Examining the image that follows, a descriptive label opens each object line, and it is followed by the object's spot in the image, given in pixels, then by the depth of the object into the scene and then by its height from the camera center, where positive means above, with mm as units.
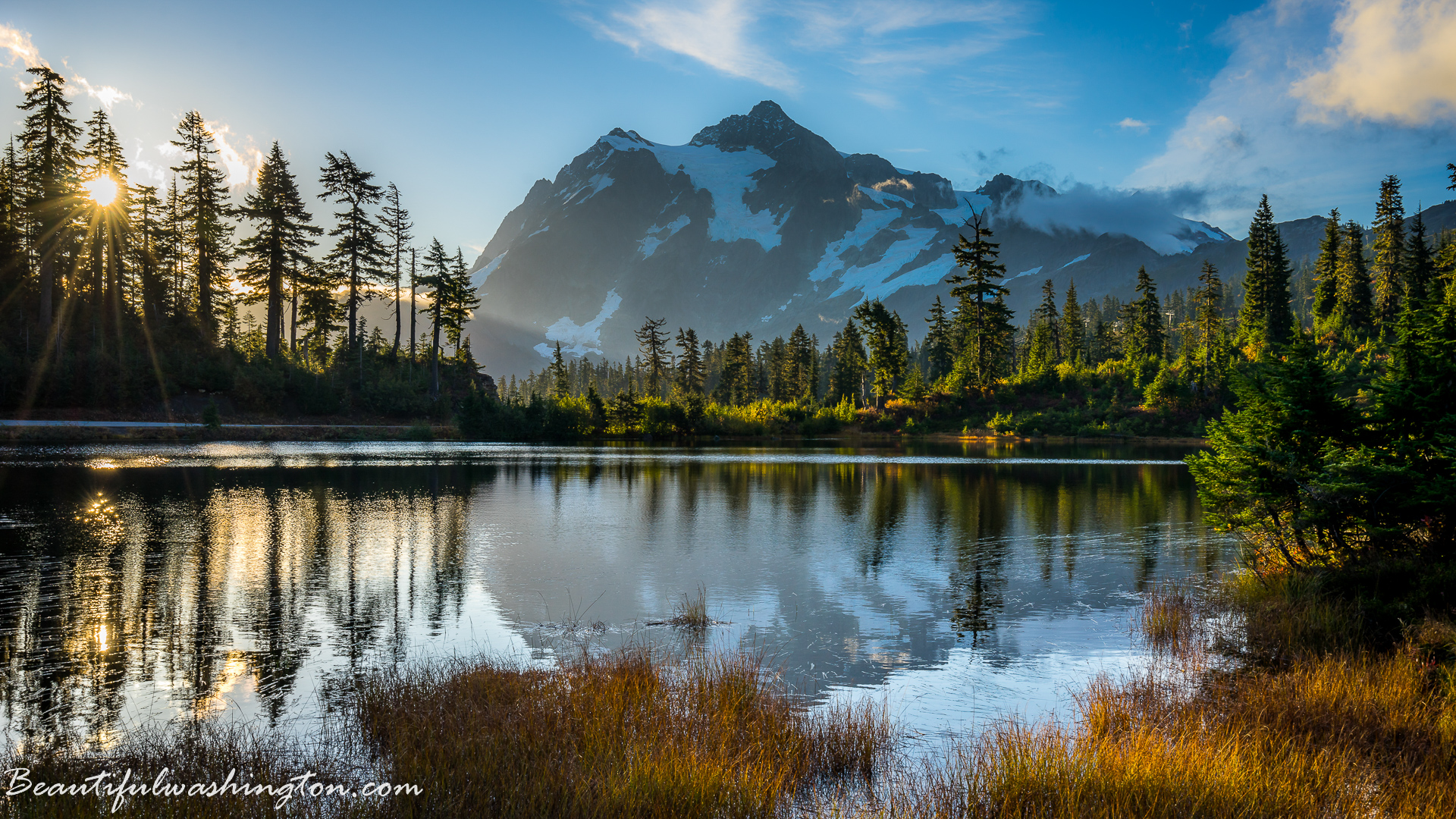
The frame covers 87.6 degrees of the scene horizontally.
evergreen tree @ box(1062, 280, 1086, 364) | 107625 +14683
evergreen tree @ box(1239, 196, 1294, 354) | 86125 +16740
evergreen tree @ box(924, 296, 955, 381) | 113938 +11900
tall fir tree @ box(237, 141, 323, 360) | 72688 +18087
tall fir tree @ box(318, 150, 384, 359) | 79125 +20698
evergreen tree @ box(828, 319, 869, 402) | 115375 +8293
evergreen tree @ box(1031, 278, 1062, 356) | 121188 +18018
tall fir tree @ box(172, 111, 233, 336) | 71500 +20323
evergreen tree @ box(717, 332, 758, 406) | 126812 +8168
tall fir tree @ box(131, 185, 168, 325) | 65250 +15125
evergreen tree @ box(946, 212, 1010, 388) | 89375 +14226
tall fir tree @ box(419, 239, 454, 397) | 87875 +16549
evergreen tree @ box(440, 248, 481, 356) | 89000 +14568
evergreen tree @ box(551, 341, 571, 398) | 120756 +8098
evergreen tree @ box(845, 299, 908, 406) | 96875 +9566
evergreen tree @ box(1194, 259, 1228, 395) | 77688 +9938
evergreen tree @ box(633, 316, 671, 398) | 125188 +12743
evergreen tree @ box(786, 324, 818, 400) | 121062 +8980
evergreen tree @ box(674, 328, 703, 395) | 128125 +9808
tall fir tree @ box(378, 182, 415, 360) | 84062 +21540
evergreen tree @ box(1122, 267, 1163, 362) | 100812 +13346
